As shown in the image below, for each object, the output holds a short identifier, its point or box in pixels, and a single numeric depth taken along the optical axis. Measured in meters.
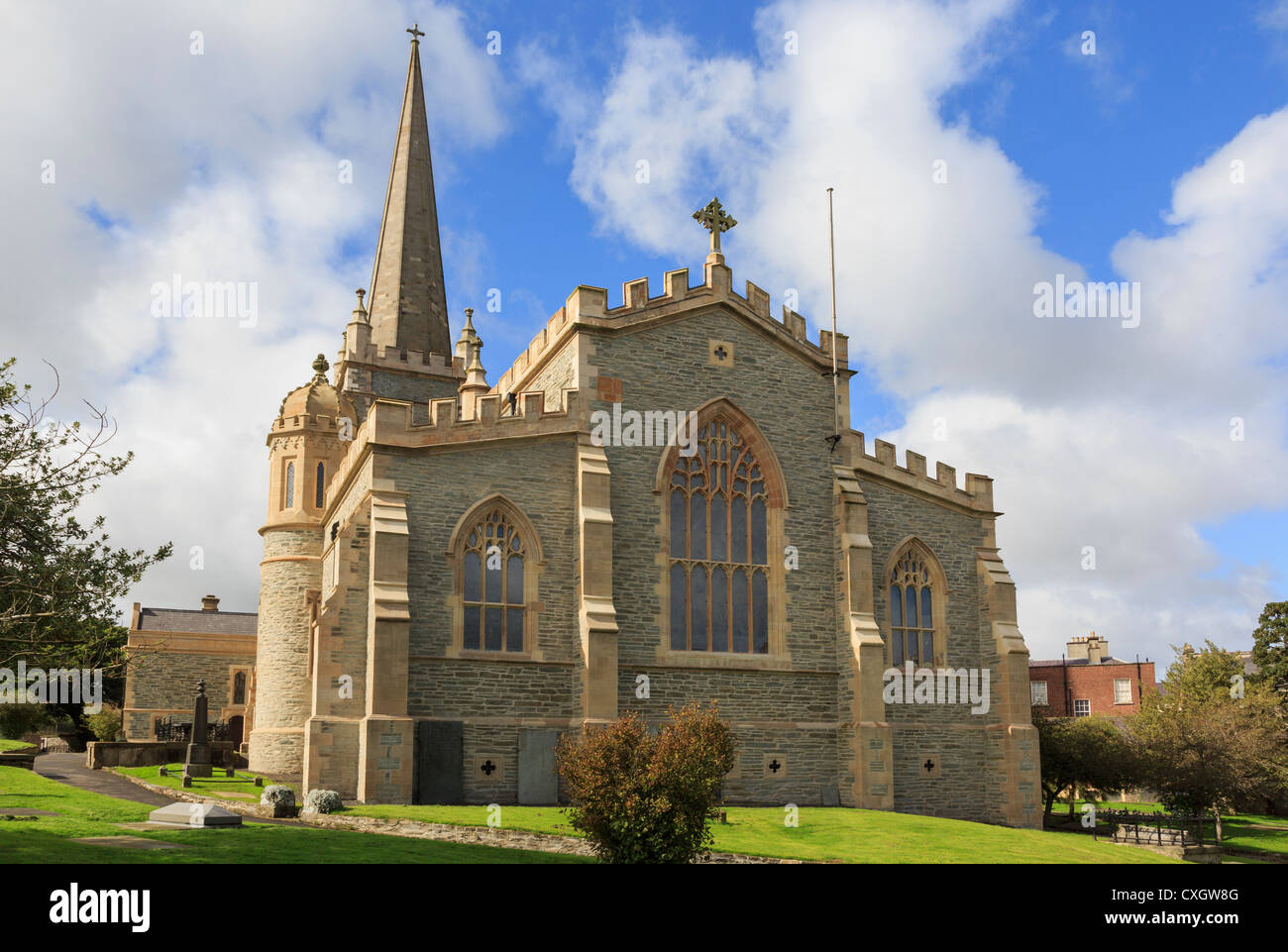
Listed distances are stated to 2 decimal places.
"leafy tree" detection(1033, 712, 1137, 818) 35.97
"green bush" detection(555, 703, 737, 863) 17.42
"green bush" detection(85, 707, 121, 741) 49.06
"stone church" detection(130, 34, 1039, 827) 25.72
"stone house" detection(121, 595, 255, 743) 48.53
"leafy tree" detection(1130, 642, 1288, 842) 35.84
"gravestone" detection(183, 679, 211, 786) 31.55
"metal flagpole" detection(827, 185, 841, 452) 31.47
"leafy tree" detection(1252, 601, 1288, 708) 51.78
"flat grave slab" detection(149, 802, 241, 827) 19.03
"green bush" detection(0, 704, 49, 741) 51.06
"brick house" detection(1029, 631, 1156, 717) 62.06
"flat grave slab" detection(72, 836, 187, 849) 16.06
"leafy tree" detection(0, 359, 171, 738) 16.00
